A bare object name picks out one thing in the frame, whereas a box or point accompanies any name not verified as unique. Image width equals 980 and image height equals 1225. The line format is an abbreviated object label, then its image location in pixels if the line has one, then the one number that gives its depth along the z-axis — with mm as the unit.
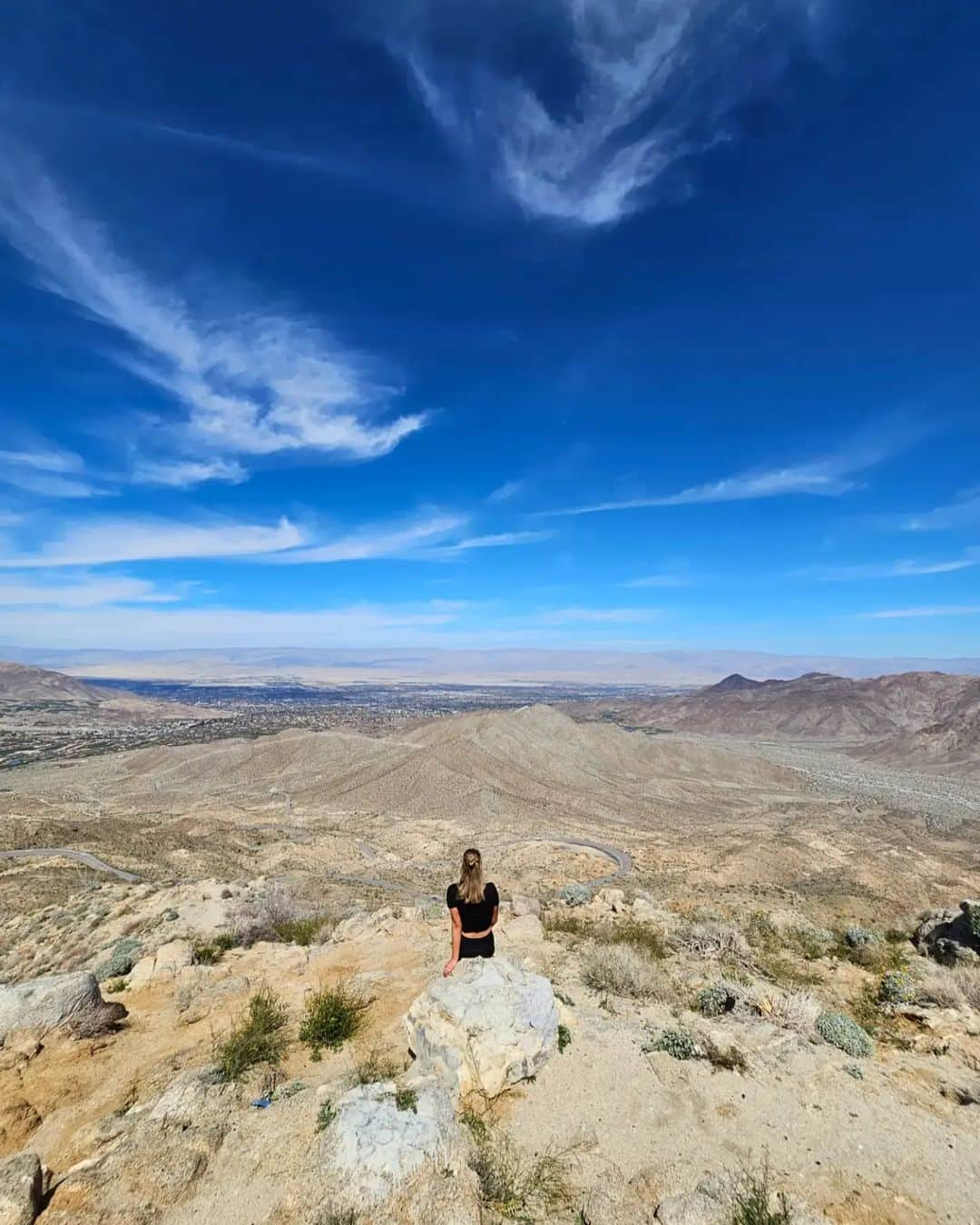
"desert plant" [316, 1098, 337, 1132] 6219
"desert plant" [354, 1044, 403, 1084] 7078
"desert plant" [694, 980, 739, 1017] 9281
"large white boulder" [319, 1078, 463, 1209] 5379
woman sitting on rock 8617
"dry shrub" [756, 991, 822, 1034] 8820
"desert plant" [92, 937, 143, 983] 12398
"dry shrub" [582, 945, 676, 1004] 9992
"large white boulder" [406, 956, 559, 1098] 6922
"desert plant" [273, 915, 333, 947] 14734
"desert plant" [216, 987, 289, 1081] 7512
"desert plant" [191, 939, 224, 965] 12844
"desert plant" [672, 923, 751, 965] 12641
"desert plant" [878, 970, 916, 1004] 10266
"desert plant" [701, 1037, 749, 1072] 7586
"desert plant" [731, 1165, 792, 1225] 5012
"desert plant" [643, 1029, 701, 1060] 7820
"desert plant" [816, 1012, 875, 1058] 8180
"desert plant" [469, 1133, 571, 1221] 5414
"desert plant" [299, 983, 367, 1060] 8383
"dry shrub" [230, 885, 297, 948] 15070
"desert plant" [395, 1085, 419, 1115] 6226
